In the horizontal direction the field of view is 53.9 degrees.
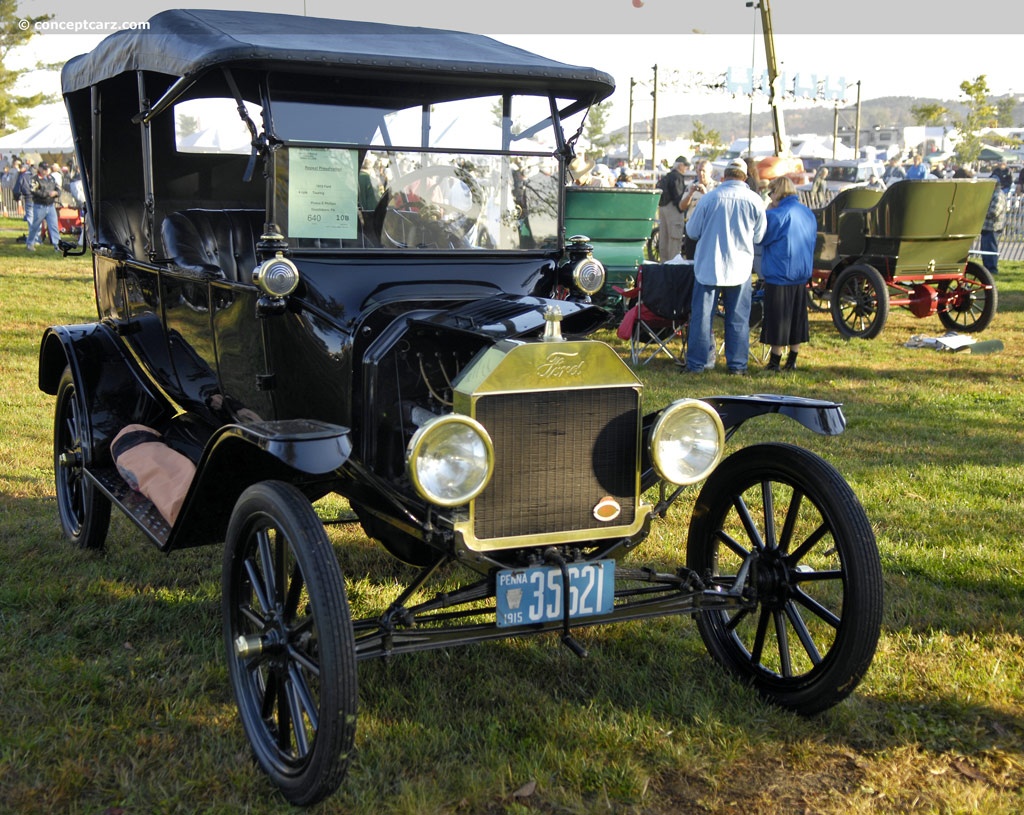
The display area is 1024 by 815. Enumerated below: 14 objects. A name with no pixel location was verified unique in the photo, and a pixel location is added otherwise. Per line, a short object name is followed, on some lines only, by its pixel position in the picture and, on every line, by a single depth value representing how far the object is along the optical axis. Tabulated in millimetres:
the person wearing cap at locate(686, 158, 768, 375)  8406
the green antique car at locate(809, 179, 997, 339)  10250
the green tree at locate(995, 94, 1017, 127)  67938
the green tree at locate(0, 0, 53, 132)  33406
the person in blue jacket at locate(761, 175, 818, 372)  8500
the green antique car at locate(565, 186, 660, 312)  10914
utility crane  16891
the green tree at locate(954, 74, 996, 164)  40625
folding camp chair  8859
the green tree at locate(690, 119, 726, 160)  61438
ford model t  2734
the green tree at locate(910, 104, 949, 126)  49500
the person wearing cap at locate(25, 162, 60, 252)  17797
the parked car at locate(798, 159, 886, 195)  30488
